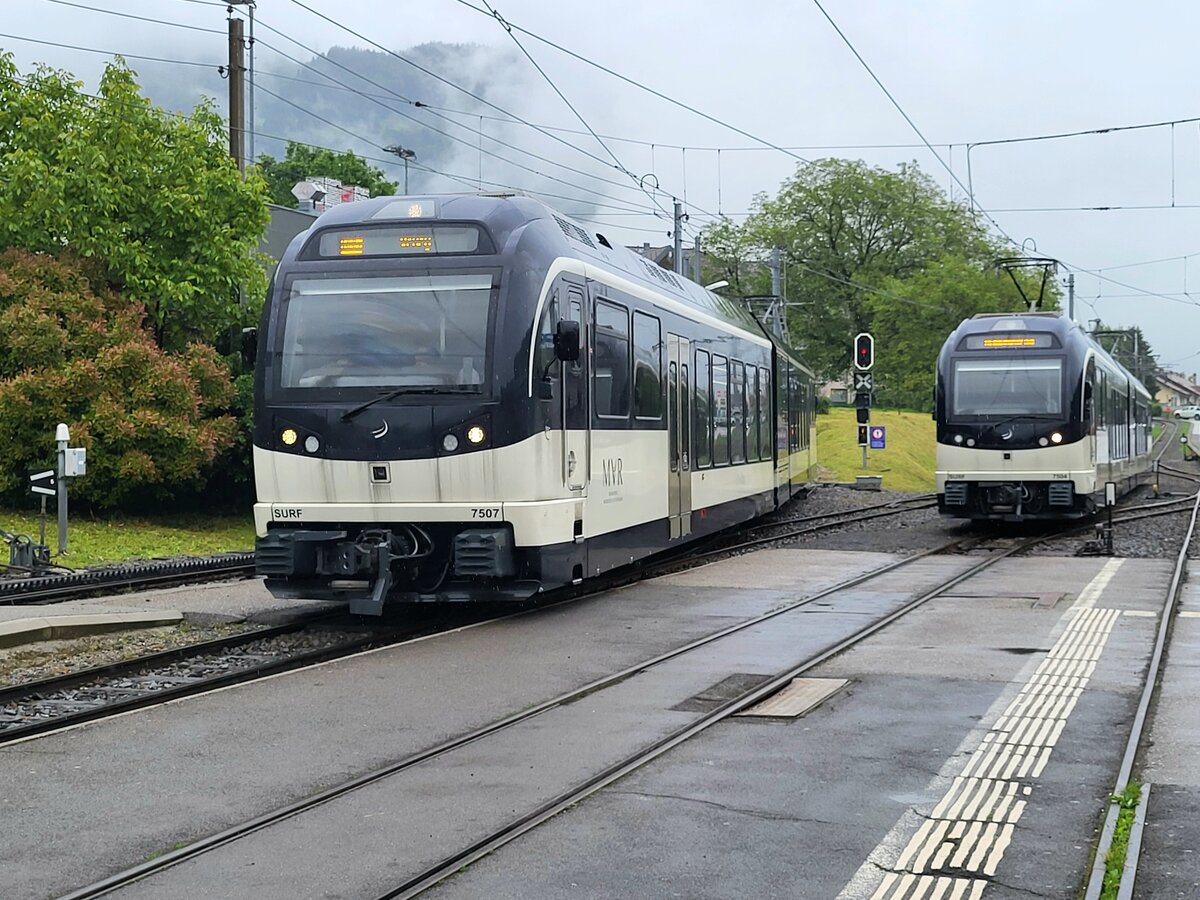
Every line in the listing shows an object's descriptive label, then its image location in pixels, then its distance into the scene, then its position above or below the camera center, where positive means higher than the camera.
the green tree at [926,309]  68.19 +6.11
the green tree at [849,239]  77.06 +10.51
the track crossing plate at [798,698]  8.79 -1.51
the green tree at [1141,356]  97.76 +6.54
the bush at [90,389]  24.91 +1.13
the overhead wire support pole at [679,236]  40.15 +5.66
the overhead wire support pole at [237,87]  26.98 +6.52
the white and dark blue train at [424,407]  12.20 +0.37
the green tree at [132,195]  26.33 +4.58
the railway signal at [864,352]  35.09 +2.18
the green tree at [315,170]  75.81 +14.42
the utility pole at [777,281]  43.96 +4.92
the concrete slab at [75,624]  11.27 -1.28
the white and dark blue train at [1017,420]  23.27 +0.36
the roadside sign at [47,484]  24.70 -0.40
